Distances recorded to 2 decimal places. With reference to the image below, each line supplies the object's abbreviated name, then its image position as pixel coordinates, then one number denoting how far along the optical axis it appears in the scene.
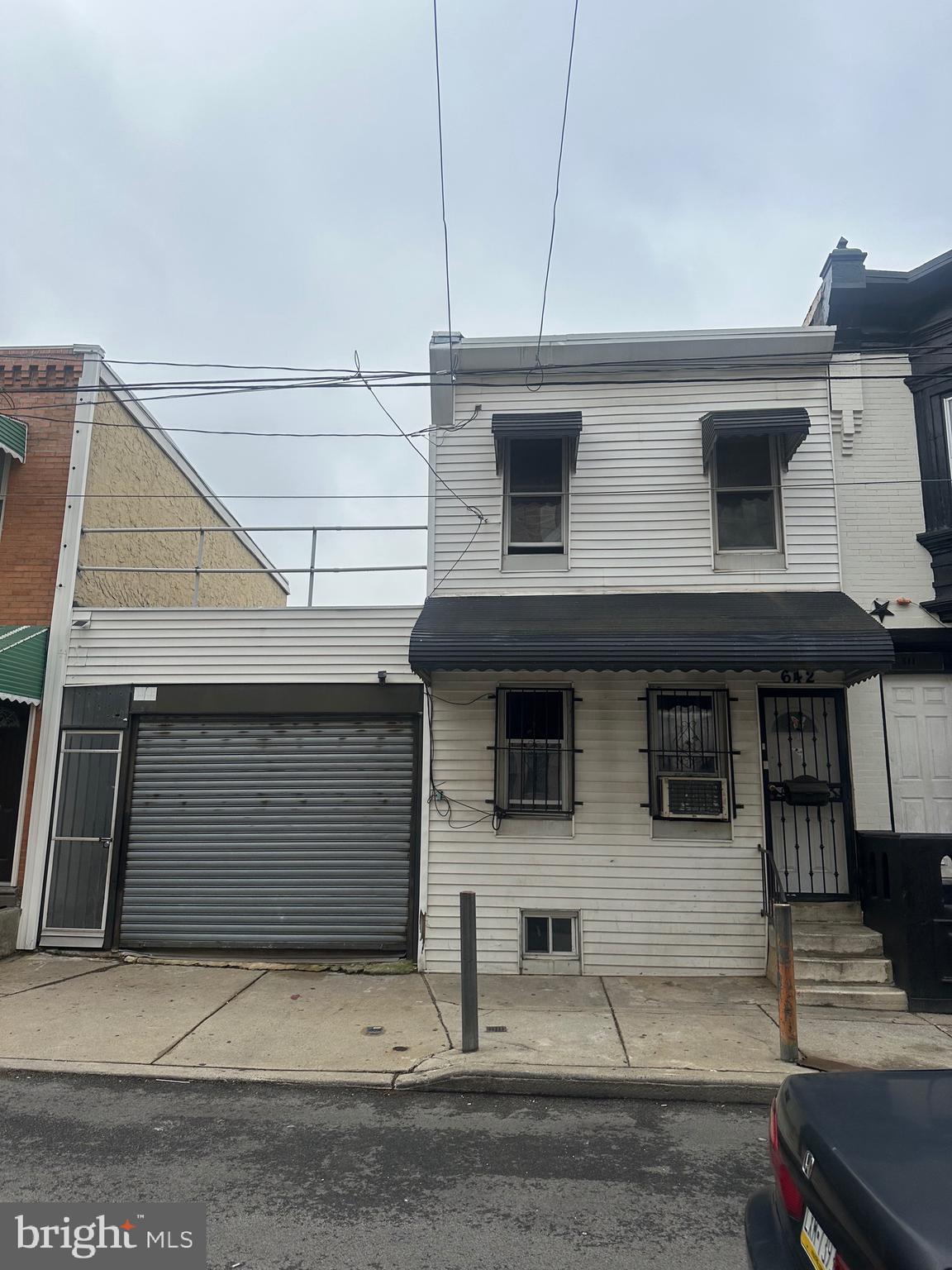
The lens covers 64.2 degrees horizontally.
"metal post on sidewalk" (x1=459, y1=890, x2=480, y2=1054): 5.84
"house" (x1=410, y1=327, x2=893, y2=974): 7.96
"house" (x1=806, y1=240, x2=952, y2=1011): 8.56
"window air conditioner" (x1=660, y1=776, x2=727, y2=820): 8.27
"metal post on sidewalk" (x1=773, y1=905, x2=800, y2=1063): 5.68
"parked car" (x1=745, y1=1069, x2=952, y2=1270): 1.94
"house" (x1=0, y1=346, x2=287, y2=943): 9.03
